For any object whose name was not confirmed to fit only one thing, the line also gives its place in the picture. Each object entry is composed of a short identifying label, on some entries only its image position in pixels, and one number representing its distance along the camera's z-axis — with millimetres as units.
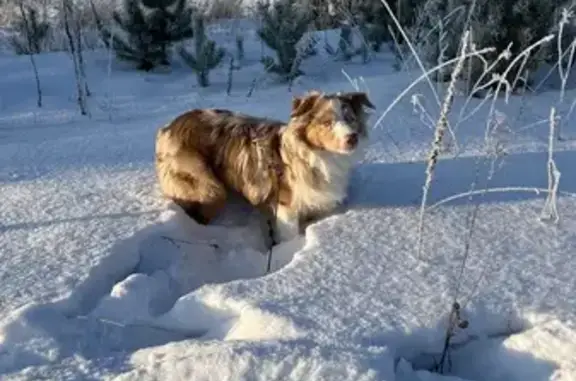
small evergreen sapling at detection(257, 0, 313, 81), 8172
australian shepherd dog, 4695
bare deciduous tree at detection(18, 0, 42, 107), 8133
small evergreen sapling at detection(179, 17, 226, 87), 8109
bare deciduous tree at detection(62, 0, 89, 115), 7324
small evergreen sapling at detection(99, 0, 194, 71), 8742
